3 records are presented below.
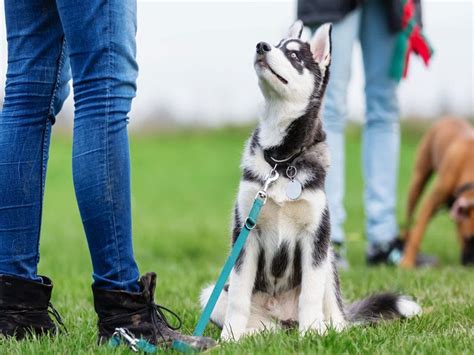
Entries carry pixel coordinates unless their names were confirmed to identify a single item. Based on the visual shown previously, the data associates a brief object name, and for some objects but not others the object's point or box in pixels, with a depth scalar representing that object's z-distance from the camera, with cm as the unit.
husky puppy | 663
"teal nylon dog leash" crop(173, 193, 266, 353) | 593
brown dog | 1485
